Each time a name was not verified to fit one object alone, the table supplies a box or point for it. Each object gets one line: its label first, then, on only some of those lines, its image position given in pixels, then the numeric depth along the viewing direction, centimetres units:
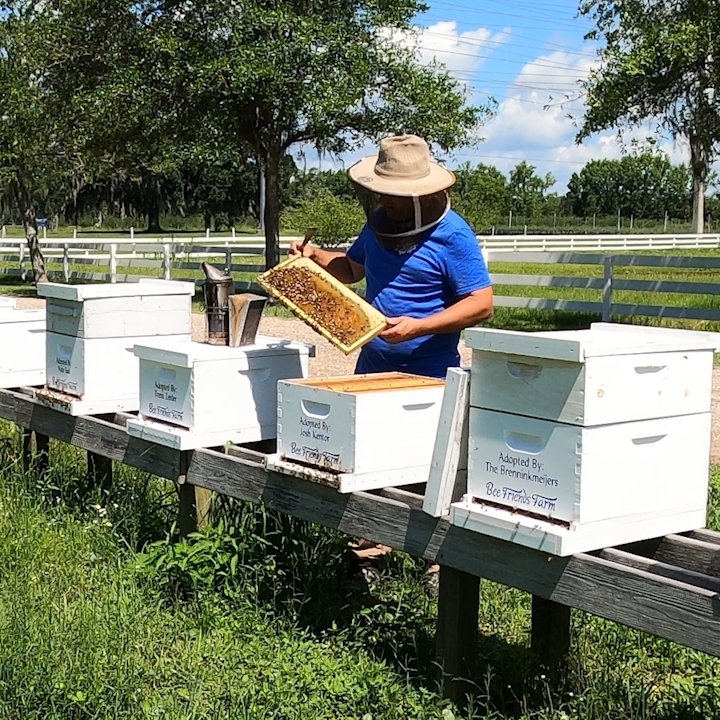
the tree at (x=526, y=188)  10606
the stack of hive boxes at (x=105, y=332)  576
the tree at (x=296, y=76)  2048
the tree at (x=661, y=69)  1508
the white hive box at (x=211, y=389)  497
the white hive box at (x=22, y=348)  675
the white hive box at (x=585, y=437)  336
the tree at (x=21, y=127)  2397
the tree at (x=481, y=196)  5588
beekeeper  476
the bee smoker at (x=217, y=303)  527
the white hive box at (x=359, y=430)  414
